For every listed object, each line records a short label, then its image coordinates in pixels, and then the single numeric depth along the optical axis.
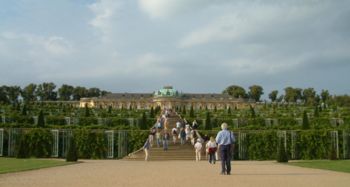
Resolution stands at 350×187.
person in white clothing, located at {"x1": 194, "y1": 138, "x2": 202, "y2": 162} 23.47
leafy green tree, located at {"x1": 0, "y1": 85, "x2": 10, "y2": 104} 105.39
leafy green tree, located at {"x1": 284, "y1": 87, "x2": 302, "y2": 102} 124.75
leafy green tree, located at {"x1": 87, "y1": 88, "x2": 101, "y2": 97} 148.12
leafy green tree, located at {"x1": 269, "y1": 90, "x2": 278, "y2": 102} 133.75
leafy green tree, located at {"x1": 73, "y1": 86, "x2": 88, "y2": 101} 141.62
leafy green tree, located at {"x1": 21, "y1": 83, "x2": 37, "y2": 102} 121.81
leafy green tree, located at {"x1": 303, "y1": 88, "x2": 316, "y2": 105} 121.81
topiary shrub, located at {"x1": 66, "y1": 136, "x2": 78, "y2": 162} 21.64
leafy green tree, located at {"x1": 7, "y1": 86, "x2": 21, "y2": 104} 111.16
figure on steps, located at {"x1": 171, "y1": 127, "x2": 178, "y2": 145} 30.00
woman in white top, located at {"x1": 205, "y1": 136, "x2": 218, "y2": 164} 20.39
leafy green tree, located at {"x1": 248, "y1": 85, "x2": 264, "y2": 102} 136.12
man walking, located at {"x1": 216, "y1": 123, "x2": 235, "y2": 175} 13.72
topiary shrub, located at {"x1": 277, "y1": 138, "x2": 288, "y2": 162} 22.06
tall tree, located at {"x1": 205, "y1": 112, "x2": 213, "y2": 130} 36.97
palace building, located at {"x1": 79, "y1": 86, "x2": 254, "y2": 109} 129.38
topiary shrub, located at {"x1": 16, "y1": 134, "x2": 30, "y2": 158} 24.15
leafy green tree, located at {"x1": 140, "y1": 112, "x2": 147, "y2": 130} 37.22
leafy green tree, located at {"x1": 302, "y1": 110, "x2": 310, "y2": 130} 33.39
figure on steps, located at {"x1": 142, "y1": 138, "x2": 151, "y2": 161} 23.62
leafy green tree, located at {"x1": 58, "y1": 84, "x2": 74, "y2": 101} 137.88
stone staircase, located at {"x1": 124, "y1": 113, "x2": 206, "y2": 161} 25.78
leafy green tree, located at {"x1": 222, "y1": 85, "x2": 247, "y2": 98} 140.12
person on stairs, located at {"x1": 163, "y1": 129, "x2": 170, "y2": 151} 26.95
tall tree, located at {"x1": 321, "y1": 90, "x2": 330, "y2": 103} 112.50
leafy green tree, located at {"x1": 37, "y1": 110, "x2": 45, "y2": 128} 32.47
